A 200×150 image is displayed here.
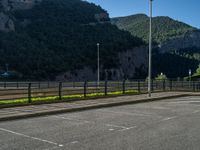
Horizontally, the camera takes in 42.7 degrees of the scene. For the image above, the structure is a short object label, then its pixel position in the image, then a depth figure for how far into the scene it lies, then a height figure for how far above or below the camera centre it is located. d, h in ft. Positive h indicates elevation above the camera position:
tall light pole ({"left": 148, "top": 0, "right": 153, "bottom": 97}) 61.78 +10.55
